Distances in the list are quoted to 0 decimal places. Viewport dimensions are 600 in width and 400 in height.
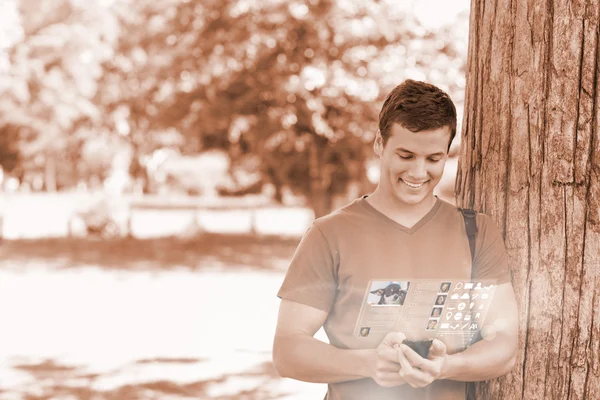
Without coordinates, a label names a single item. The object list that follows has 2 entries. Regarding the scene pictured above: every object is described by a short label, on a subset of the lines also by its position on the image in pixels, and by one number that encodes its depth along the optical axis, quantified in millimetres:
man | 2303
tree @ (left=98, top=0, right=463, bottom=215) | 15531
